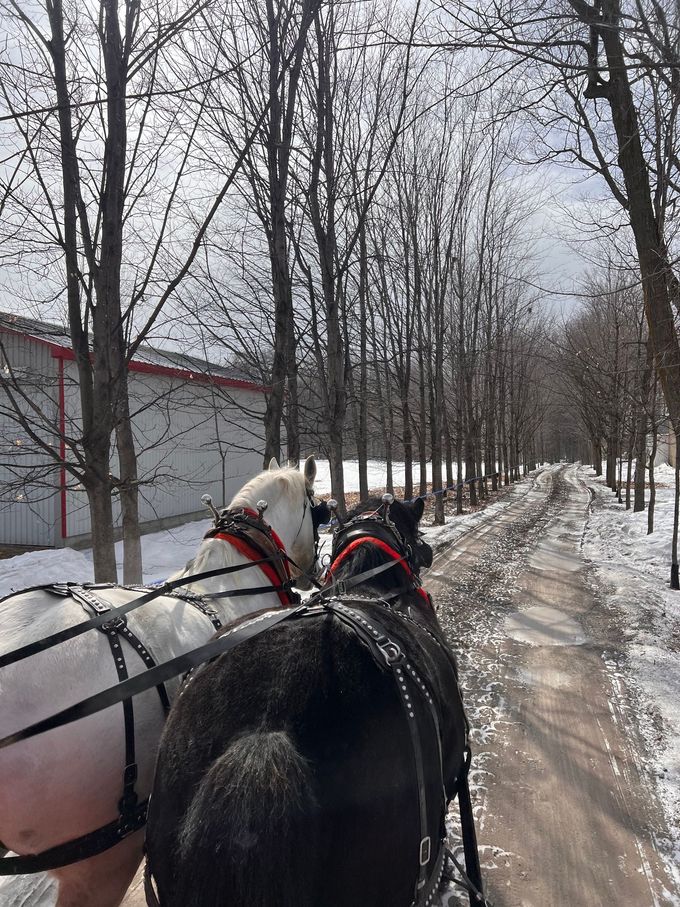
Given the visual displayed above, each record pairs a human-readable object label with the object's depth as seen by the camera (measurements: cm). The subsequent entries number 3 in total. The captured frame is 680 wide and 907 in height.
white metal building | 1115
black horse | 113
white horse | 163
